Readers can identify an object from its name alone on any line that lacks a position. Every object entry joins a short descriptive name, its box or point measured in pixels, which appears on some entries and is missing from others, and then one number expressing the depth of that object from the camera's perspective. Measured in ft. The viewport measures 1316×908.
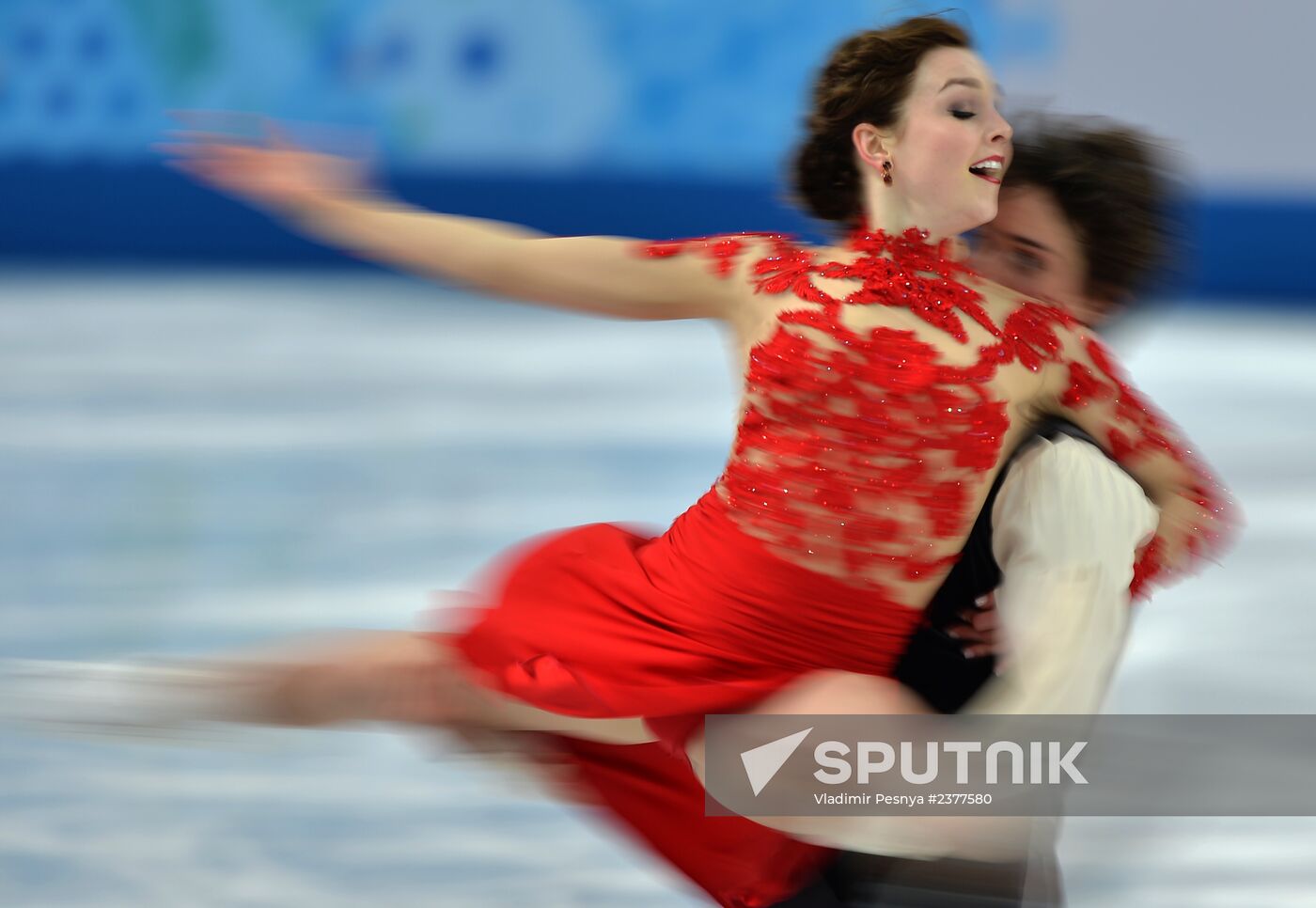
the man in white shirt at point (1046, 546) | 39.44
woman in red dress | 39.64
